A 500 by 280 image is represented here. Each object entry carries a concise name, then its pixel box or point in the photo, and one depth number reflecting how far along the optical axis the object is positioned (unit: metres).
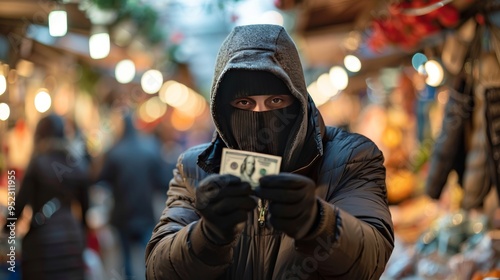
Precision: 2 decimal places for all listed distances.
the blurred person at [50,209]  7.26
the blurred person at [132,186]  9.97
